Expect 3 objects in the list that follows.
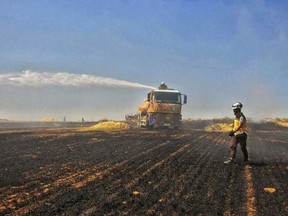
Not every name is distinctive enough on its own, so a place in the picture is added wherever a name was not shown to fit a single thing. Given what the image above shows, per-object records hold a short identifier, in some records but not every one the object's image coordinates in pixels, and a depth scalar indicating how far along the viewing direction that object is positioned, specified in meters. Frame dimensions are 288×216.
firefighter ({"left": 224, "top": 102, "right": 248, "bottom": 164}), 10.87
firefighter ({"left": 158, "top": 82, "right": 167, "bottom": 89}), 29.62
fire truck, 27.61
